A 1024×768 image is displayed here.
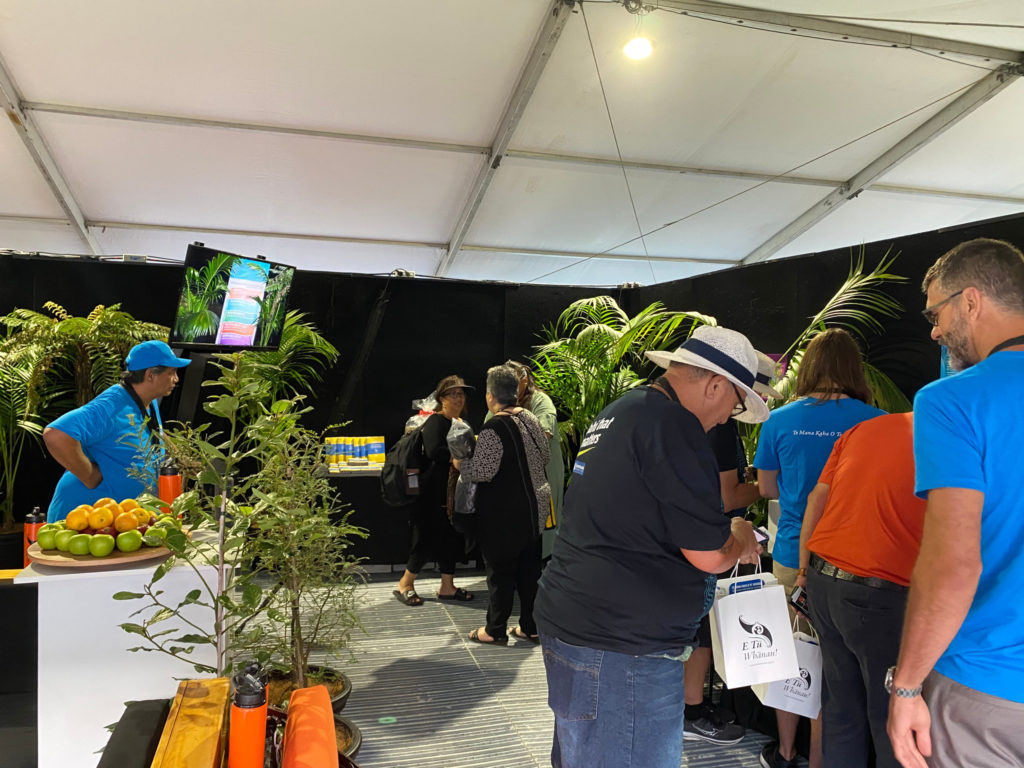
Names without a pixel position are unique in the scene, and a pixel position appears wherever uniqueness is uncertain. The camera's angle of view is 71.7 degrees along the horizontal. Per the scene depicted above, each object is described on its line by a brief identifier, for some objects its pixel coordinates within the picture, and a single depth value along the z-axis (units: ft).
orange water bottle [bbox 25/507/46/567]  9.76
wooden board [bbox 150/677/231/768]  4.05
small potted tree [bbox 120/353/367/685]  6.13
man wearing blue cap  9.57
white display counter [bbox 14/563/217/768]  7.23
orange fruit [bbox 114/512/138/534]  7.61
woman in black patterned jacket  13.09
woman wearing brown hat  16.03
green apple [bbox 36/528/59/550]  7.47
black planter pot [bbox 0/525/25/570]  14.85
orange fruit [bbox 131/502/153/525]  7.87
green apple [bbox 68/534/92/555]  7.23
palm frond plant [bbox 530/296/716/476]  14.99
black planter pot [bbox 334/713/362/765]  9.07
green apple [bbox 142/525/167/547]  6.33
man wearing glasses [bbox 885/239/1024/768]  4.27
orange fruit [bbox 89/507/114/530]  7.57
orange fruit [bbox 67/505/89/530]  7.51
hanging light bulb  15.38
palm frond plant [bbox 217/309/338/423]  17.46
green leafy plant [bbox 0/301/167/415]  15.28
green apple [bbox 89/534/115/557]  7.25
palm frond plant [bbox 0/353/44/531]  15.08
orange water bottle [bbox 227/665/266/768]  4.13
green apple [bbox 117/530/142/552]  7.42
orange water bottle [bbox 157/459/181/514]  8.63
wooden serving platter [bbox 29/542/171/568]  7.13
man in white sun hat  5.42
